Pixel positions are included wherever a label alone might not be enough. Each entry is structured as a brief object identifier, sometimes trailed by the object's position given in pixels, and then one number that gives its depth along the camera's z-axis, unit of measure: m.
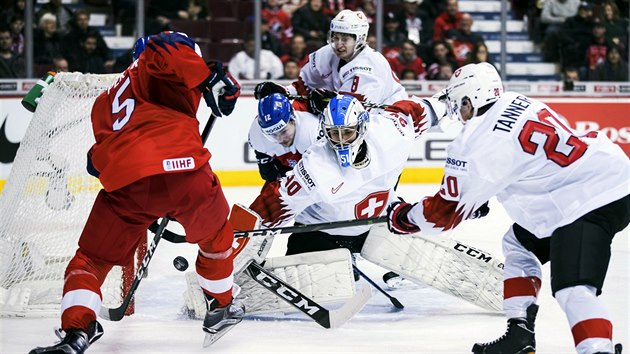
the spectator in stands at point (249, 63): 14.78
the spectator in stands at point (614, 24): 16.08
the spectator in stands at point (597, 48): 16.05
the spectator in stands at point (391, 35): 15.44
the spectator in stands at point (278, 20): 14.98
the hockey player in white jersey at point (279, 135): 8.23
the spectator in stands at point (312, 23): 15.28
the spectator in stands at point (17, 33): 14.00
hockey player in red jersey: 6.52
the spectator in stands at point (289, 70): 14.97
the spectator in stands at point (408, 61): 15.46
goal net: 8.30
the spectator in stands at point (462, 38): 15.92
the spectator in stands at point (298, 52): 15.06
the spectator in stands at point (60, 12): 14.17
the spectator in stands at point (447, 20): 15.98
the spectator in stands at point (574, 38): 16.23
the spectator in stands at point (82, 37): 14.30
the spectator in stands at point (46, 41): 14.05
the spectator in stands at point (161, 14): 14.51
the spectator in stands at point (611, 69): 15.98
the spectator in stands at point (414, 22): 15.71
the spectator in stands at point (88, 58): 14.28
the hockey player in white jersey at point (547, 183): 6.25
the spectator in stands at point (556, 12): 16.33
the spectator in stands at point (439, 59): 15.65
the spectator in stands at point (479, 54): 15.72
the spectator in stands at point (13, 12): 13.95
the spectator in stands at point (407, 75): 15.44
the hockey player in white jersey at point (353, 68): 9.84
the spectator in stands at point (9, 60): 13.87
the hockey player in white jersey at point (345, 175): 7.67
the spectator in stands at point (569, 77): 15.81
